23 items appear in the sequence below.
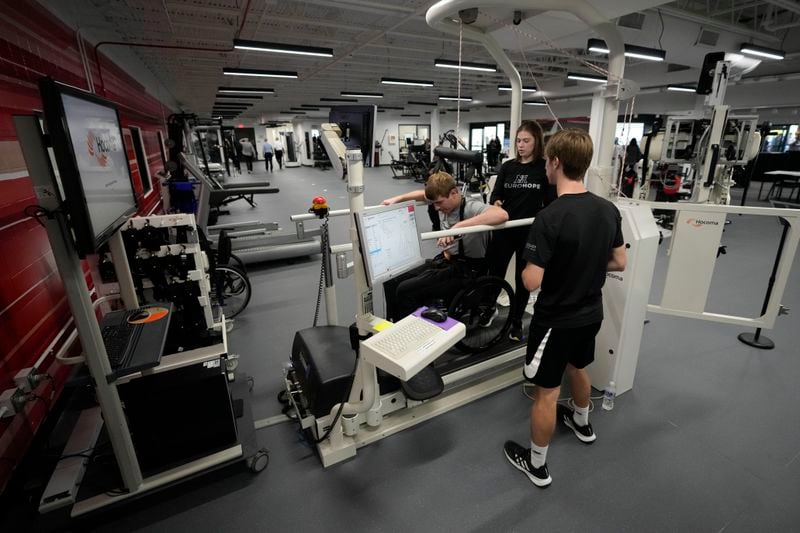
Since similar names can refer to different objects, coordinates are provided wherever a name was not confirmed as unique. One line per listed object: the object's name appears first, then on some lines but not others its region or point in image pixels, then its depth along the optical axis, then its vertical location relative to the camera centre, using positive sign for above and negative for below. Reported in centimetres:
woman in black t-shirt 239 -29
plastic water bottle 223 -141
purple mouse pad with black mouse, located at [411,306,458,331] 147 -65
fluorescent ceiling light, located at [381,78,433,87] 1000 +188
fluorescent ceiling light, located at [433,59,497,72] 772 +178
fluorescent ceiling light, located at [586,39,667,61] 626 +161
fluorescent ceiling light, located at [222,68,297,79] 805 +175
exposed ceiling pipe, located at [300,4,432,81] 555 +205
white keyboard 125 -66
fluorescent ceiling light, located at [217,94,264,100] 1408 +218
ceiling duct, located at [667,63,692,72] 1077 +223
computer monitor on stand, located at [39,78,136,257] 114 -1
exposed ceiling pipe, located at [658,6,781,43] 614 +213
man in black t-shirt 150 -49
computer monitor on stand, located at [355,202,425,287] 146 -35
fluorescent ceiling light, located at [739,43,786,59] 700 +174
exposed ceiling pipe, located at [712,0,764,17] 639 +231
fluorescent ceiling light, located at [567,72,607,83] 1055 +200
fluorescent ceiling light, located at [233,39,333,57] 598 +169
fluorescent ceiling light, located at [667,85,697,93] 1104 +170
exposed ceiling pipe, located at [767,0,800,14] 569 +207
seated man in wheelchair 221 -71
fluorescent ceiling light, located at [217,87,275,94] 1179 +203
